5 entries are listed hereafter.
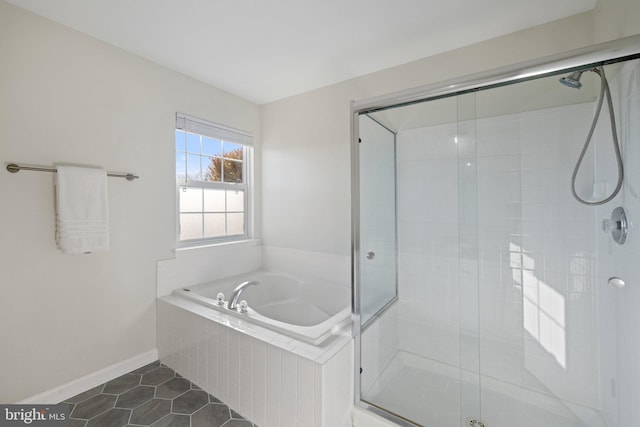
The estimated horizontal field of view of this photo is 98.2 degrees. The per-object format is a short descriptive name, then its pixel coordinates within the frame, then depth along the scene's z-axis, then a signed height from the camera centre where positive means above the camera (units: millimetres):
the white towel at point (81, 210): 1691 +10
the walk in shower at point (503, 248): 1289 -248
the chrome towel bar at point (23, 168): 1550 +255
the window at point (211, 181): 2512 +294
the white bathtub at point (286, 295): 2443 -796
